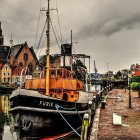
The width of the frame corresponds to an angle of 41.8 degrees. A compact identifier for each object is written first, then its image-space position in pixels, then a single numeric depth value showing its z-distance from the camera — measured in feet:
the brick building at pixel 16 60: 212.10
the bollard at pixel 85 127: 29.42
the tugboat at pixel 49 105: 40.23
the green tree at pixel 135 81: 100.54
